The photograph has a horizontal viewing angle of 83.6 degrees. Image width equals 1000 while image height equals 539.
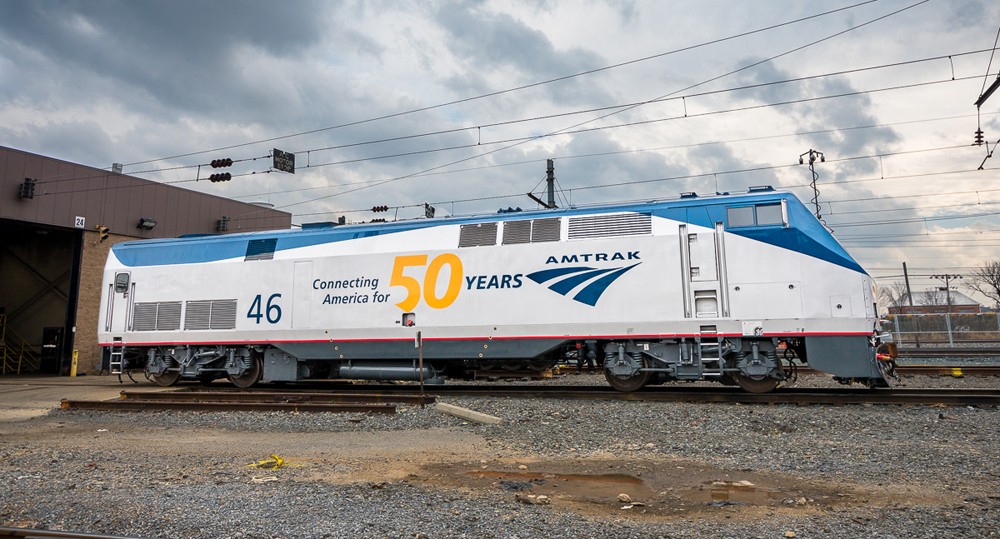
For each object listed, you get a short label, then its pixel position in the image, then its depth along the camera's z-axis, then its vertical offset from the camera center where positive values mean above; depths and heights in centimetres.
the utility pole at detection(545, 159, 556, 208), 1934 +566
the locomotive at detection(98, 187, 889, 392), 962 +95
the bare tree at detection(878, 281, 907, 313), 7038 +553
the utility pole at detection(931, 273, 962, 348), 5768 +649
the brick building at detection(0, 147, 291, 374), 1941 +469
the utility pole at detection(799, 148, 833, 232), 2049 +666
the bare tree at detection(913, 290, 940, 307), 7694 +600
